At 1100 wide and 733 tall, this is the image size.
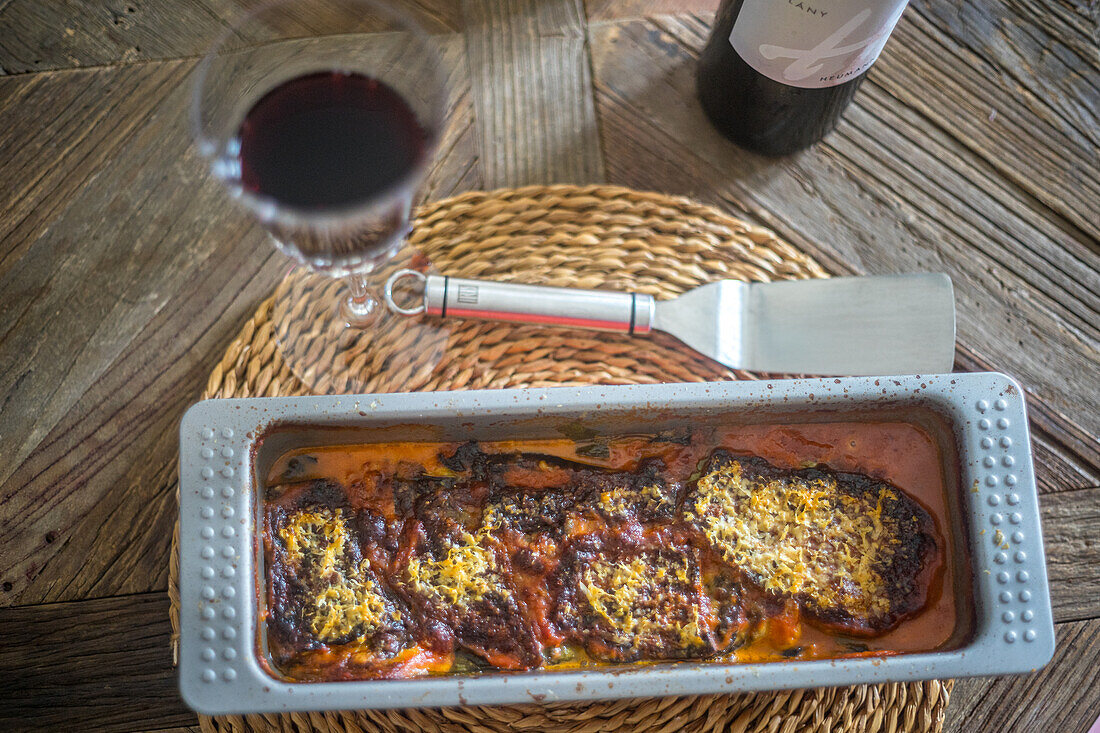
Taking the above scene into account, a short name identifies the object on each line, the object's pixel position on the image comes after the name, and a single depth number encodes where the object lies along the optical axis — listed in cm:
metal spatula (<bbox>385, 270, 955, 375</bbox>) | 61
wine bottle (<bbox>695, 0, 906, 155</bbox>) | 56
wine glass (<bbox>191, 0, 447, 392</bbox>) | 54
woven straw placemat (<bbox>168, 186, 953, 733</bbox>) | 62
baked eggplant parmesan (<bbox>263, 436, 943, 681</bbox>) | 57
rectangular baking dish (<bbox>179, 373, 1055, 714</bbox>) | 54
